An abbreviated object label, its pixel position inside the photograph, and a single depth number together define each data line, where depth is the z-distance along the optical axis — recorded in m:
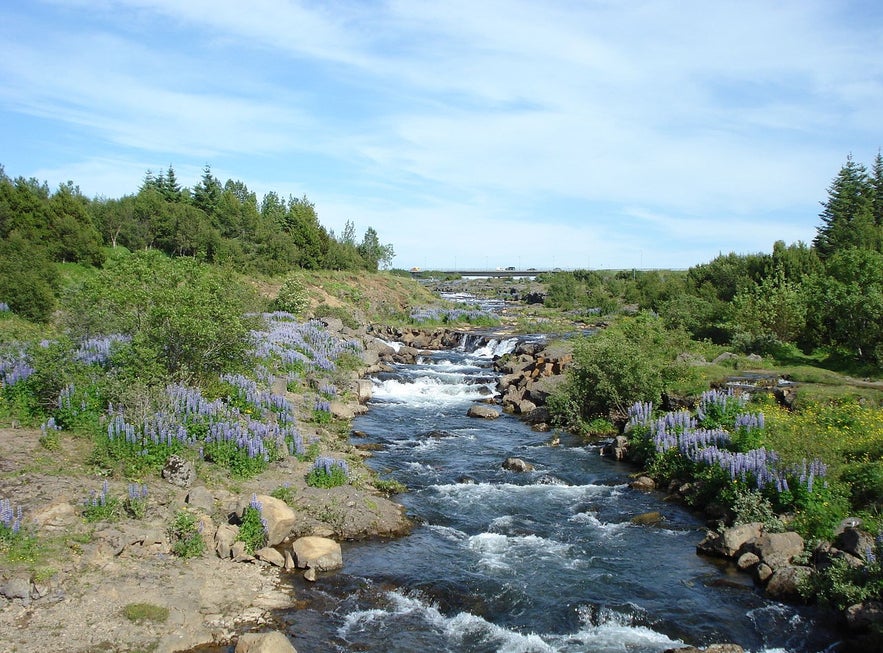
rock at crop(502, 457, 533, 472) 19.00
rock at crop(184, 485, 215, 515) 12.93
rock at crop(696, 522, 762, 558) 13.17
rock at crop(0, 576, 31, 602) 9.31
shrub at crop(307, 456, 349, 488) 15.31
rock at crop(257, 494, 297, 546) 12.65
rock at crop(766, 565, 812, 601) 11.39
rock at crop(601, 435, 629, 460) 20.31
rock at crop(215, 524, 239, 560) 11.88
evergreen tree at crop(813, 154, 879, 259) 54.47
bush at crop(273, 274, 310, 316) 43.78
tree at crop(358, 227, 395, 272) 82.00
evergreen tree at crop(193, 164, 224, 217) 68.25
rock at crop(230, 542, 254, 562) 11.91
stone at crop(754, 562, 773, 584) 11.99
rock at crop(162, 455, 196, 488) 13.61
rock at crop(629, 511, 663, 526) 15.25
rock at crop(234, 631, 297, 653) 8.91
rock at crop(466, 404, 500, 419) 26.50
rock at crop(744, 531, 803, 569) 12.16
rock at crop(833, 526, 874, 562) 10.99
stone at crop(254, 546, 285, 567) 12.14
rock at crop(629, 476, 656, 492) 17.53
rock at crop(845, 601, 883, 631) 9.85
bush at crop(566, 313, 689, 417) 23.56
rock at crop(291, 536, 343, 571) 12.19
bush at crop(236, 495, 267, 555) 12.27
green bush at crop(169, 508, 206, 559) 11.49
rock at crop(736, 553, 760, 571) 12.57
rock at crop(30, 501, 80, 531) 11.04
